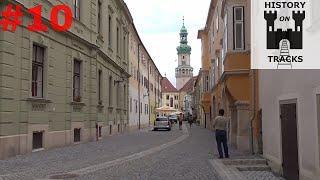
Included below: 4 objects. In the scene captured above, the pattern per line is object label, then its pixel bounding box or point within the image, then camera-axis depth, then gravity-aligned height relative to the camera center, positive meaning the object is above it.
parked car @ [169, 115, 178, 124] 84.06 -1.07
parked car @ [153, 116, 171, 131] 45.69 -1.16
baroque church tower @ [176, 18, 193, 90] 144.12 +15.73
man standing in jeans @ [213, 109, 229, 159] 15.31 -0.59
